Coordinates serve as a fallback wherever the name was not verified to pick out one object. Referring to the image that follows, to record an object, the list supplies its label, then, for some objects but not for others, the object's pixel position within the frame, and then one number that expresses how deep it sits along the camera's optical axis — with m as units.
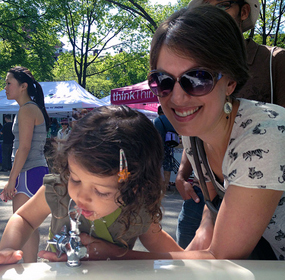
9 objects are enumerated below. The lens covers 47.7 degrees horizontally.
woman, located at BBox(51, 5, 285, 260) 1.12
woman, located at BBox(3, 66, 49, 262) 2.95
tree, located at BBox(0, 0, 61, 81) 13.23
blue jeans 2.14
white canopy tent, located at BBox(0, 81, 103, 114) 11.09
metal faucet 0.92
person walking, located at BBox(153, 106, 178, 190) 5.17
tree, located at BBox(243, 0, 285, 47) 10.41
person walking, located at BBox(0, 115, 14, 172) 10.48
